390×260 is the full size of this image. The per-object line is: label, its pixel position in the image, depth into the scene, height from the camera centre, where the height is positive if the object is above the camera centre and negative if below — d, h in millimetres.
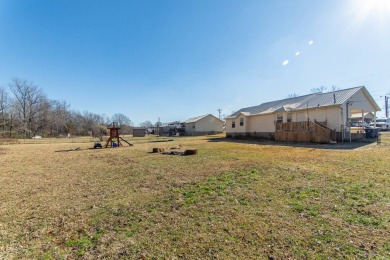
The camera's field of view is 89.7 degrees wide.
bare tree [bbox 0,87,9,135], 45822 +6738
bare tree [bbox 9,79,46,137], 50812 +7537
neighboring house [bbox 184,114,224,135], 41781 +1483
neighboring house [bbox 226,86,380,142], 16078 +1414
